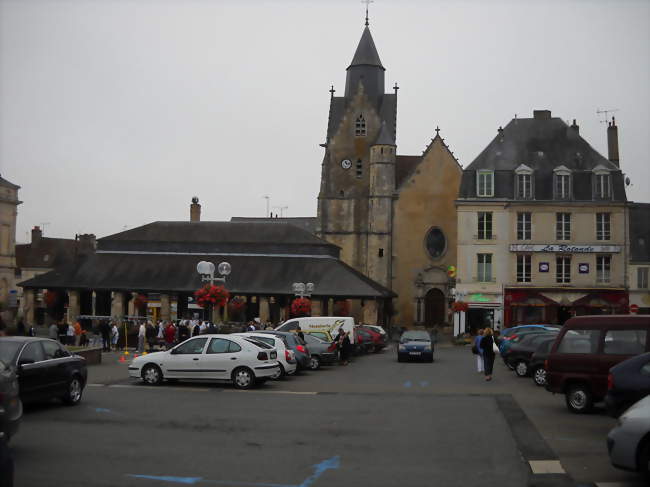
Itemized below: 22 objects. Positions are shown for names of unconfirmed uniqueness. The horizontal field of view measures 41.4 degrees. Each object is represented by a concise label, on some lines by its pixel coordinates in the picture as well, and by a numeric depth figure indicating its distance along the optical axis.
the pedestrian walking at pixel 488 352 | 25.47
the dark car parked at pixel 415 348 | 34.38
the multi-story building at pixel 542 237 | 53.06
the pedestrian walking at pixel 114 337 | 39.53
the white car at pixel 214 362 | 21.11
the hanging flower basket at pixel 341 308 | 58.59
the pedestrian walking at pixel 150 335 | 38.16
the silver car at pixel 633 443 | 9.99
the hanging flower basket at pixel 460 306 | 52.31
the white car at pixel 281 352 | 24.00
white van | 34.22
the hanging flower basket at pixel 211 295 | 32.81
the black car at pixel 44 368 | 15.01
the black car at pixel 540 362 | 22.88
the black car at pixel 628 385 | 13.13
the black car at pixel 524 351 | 26.59
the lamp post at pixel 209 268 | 32.72
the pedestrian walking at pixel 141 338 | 36.56
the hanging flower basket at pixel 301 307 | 43.03
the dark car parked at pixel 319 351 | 29.70
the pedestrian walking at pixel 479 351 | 26.62
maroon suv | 16.34
